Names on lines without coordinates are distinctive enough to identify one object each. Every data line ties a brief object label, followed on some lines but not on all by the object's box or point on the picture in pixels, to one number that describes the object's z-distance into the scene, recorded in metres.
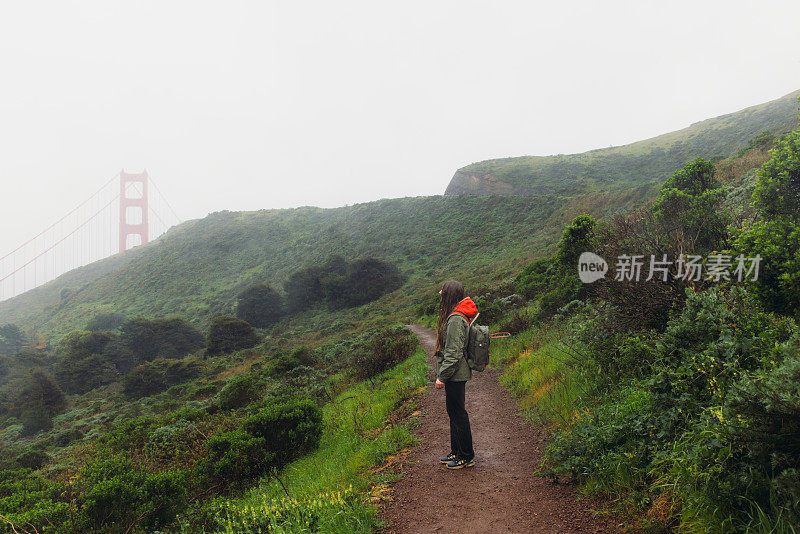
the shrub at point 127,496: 4.19
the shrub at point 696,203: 8.15
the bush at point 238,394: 12.52
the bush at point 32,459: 11.21
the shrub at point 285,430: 6.55
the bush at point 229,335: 28.19
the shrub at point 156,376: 20.94
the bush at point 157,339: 30.30
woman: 4.11
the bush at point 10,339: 37.21
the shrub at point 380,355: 11.66
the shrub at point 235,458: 5.81
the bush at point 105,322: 43.00
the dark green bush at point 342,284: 37.63
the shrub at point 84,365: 25.12
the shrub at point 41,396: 19.72
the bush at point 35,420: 17.58
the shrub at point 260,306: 36.91
